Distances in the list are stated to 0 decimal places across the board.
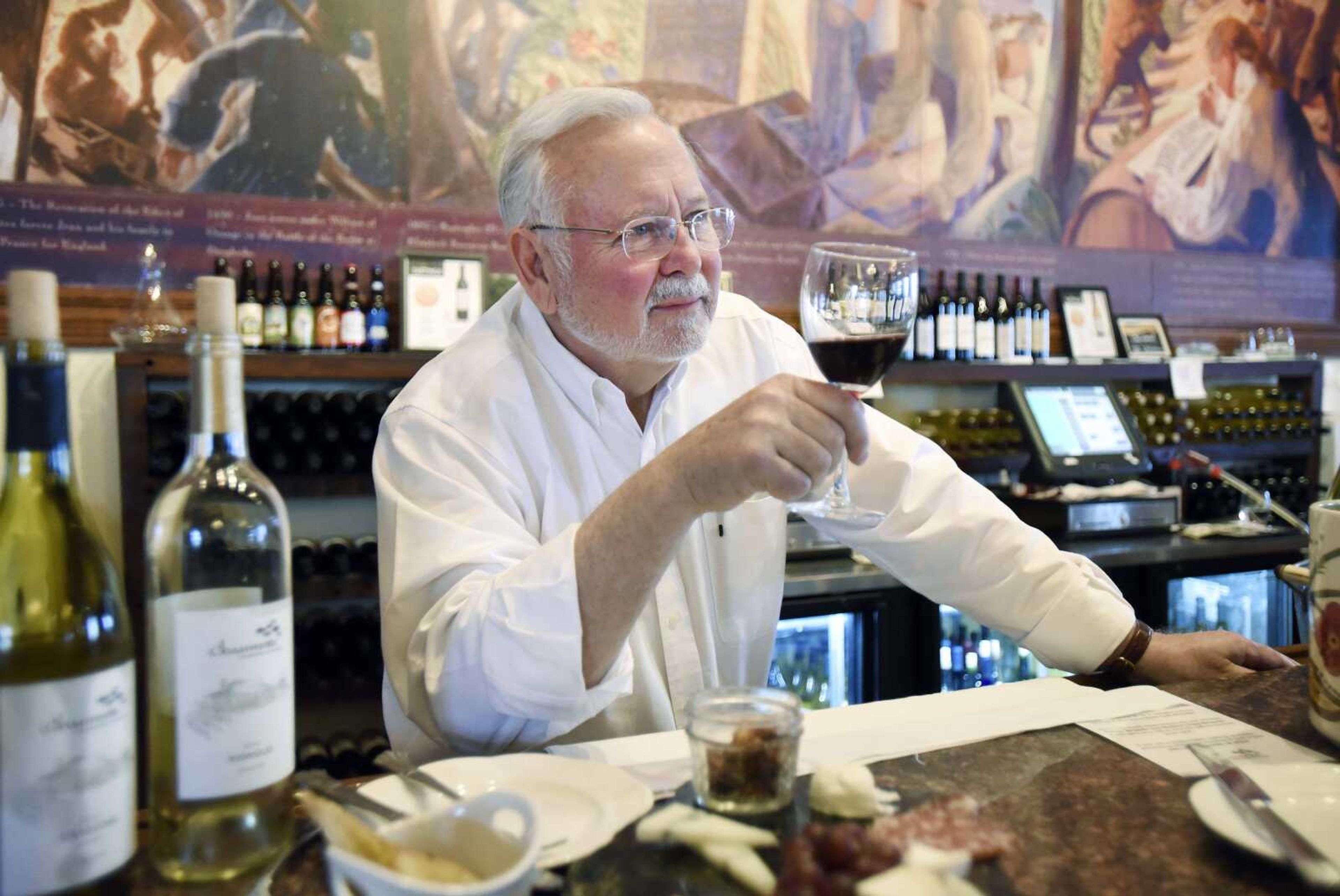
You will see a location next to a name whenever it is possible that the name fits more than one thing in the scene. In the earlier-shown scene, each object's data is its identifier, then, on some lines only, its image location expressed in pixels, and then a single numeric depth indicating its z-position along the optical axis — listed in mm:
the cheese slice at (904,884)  630
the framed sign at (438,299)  3287
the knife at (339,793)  820
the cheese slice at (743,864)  716
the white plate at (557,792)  817
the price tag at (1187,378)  4191
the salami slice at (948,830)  745
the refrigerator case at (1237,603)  4051
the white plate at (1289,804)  778
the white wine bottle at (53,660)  636
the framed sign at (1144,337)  4480
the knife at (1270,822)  695
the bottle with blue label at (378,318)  3225
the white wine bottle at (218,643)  724
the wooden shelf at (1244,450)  4113
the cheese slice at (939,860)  683
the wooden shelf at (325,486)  2895
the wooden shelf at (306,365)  2717
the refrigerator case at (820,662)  3215
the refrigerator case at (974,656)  3582
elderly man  1149
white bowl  649
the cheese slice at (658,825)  804
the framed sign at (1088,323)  4387
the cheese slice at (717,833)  781
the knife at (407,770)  881
